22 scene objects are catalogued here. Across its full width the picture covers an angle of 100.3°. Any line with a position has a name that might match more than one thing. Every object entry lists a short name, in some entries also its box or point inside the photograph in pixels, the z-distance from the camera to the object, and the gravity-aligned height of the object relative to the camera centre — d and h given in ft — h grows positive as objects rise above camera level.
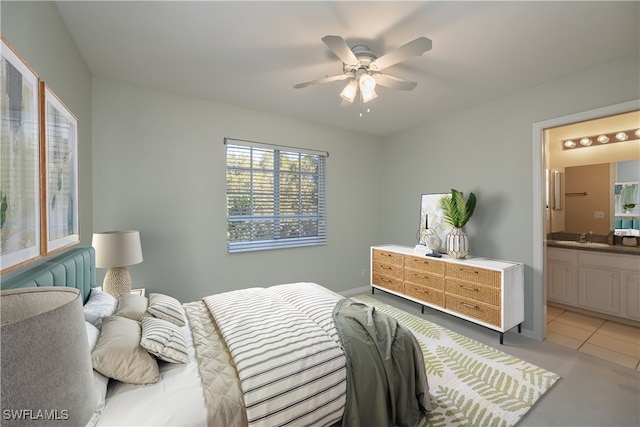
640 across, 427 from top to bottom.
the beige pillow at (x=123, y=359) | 3.92 -2.19
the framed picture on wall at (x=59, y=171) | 4.75 +0.89
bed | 3.88 -2.62
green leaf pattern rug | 5.81 -4.40
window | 11.32 +0.74
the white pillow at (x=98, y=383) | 3.52 -2.41
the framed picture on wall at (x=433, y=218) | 11.84 -0.30
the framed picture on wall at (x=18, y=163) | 3.50 +0.75
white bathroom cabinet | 9.86 -2.88
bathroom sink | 10.96 -1.46
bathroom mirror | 11.02 +0.49
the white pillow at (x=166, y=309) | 5.79 -2.18
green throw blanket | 4.87 -3.13
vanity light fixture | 11.21 +3.19
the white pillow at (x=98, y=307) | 4.97 -1.92
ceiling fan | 5.52 +3.47
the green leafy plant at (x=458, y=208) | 10.53 +0.12
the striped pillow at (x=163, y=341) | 4.38 -2.20
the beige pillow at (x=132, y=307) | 5.46 -2.02
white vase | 10.39 -1.28
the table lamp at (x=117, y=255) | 7.55 -1.20
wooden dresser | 8.88 -2.82
